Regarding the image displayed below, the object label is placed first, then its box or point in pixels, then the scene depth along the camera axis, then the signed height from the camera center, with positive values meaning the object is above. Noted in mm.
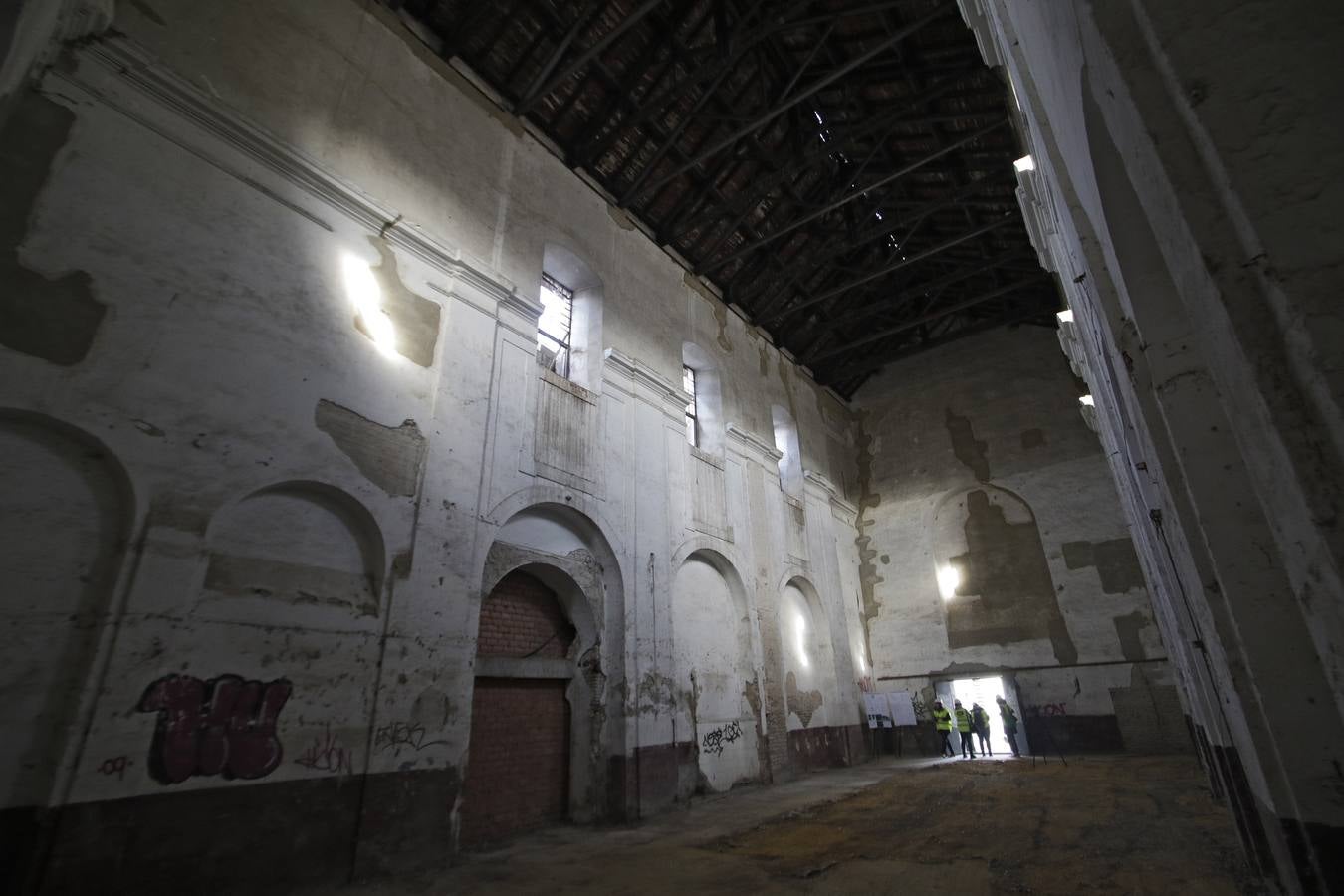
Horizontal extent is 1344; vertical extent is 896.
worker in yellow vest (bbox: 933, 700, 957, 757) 14414 -492
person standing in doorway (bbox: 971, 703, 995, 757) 14398 -534
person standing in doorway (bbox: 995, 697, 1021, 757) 14242 -424
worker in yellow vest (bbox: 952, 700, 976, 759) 14016 -675
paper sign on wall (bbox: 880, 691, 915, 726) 15242 -184
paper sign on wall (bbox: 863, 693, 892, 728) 15125 -232
